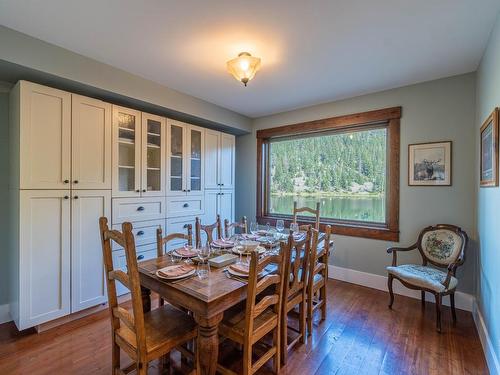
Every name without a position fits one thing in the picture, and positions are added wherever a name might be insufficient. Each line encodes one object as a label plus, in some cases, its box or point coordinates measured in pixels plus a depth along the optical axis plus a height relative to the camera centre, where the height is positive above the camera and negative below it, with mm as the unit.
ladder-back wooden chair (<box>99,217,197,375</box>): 1258 -857
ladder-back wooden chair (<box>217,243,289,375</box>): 1408 -883
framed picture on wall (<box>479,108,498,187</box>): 1748 +298
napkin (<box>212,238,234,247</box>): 2331 -547
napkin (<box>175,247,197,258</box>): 2007 -554
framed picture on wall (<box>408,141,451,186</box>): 2752 +286
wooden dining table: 1344 -650
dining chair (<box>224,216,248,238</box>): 2748 -445
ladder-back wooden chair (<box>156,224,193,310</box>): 2076 -474
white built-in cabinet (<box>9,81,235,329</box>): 2125 -38
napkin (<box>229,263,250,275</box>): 1668 -567
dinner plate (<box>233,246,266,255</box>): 2105 -558
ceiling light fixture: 2168 +1086
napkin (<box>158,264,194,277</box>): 1603 -570
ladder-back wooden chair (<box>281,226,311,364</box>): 1767 -804
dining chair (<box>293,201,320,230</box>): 3389 -325
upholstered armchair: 2288 -785
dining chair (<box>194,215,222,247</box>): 2494 -459
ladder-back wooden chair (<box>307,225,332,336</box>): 2086 -850
